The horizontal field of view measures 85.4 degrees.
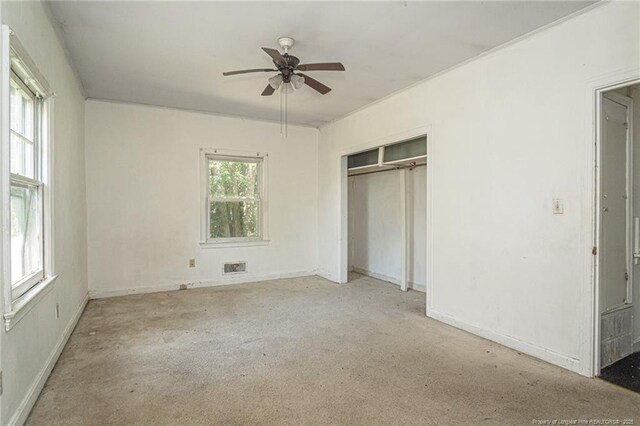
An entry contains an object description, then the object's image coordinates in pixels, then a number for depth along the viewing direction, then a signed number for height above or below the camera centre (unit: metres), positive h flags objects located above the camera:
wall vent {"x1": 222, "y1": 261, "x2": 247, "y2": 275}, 5.38 -0.88
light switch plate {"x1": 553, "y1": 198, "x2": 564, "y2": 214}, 2.63 +0.04
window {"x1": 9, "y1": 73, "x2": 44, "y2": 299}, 2.10 +0.15
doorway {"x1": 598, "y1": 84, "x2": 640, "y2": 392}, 2.55 -0.19
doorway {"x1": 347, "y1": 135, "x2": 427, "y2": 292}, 4.78 -0.02
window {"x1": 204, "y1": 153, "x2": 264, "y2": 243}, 5.32 +0.21
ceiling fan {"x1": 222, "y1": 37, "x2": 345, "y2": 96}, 2.83 +1.20
